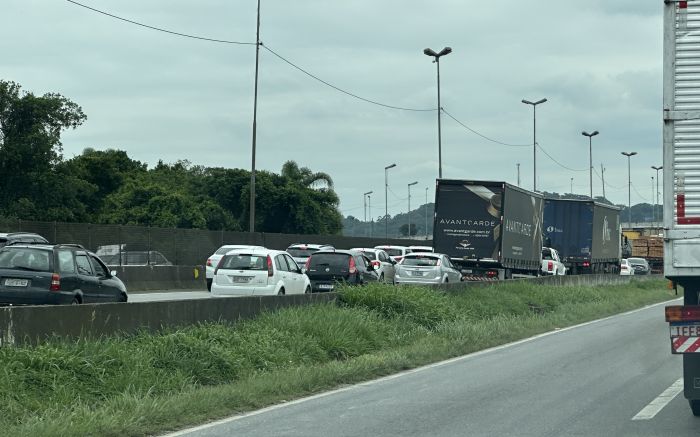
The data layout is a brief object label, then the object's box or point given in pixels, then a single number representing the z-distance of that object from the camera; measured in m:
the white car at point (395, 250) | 48.28
